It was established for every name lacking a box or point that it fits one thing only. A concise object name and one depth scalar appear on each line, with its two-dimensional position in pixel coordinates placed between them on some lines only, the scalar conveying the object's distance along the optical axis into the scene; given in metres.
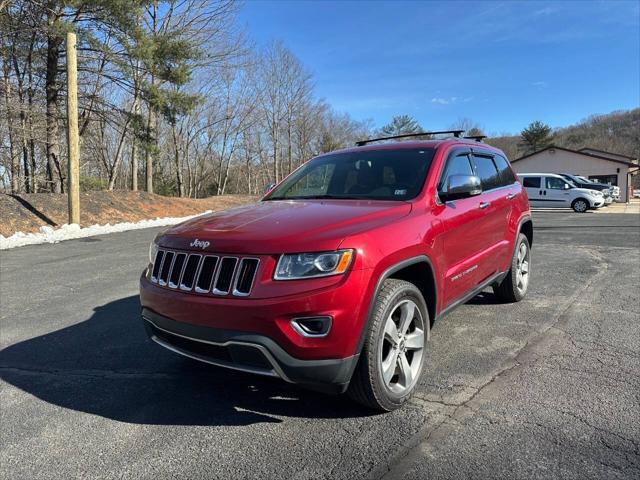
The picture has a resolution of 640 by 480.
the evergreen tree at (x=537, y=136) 62.91
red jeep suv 2.54
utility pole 14.10
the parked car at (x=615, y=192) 32.04
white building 39.41
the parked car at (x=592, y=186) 28.33
